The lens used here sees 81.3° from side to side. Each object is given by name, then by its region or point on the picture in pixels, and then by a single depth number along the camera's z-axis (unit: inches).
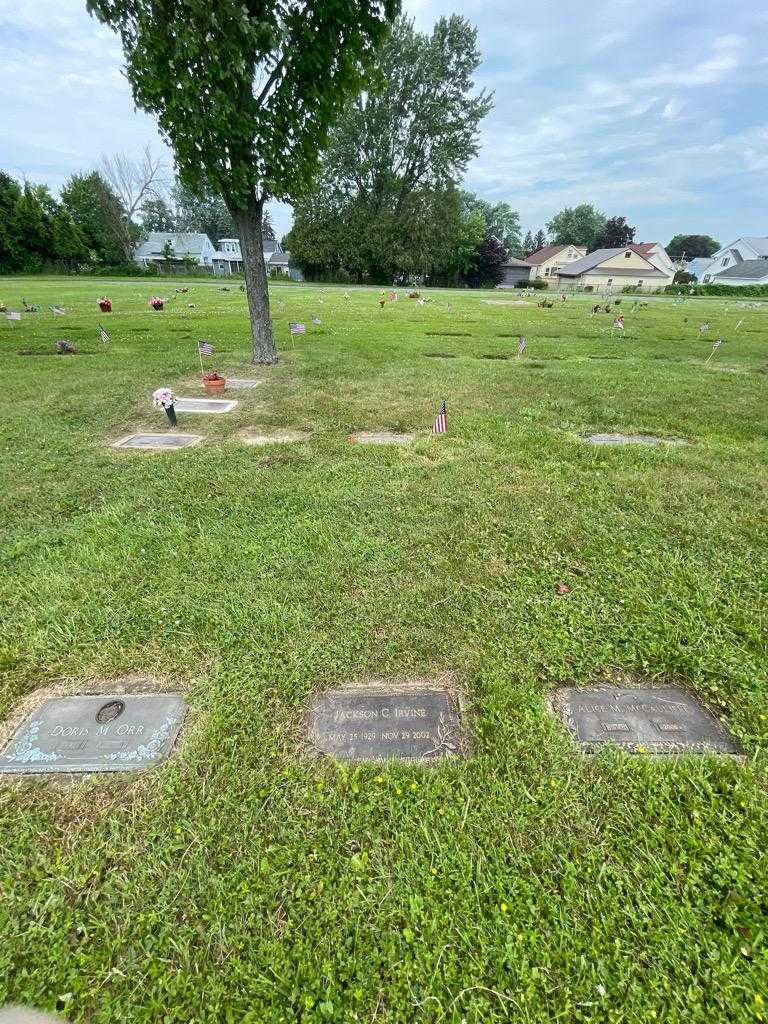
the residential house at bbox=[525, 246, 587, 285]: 2481.5
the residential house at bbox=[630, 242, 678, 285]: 2267.5
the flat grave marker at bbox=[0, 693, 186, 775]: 71.3
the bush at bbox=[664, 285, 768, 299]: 1768.0
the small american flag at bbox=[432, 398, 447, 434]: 197.6
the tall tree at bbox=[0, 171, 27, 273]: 1451.8
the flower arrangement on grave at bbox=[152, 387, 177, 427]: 198.8
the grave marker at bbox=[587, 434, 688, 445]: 202.8
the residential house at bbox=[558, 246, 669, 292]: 2098.9
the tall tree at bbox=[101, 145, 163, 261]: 1870.1
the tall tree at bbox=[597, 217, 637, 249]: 2861.7
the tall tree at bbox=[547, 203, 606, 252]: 3110.2
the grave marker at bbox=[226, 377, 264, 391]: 284.0
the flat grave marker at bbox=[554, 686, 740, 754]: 74.9
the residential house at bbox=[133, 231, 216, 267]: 2018.9
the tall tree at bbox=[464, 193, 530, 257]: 3095.5
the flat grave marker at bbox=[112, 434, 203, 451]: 195.0
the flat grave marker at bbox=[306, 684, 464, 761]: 73.9
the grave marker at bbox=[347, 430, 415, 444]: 200.2
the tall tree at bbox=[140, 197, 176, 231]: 2647.6
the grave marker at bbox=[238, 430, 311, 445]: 199.5
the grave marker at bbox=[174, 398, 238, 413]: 243.3
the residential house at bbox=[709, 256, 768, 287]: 2139.5
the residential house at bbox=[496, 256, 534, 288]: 2397.9
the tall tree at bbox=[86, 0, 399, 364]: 224.2
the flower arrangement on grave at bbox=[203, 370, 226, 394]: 263.4
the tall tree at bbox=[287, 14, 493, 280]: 1349.7
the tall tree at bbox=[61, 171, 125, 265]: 1739.7
